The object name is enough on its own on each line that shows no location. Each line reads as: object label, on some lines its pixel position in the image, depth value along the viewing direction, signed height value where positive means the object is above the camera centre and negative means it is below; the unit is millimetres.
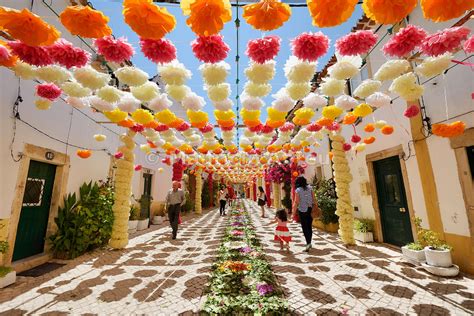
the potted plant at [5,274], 3824 -1302
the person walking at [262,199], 13645 -34
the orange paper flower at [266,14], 1986 +1717
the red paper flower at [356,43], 2762 +1992
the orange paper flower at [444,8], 1766 +1557
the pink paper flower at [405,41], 2701 +1988
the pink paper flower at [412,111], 4438 +1767
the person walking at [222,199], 14445 -4
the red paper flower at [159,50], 2840 +2004
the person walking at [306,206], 5957 -222
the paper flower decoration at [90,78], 3559 +2044
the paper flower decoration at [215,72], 3479 +2053
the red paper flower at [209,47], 2828 +1995
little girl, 6043 -841
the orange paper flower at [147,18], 1965 +1692
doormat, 4540 -1503
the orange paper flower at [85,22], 2076 +1762
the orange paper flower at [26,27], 2029 +1701
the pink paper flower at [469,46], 2643 +1851
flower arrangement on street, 2955 -1455
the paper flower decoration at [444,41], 2557 +1895
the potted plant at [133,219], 8695 -789
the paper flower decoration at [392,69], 3295 +1971
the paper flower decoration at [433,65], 3084 +1909
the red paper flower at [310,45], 2807 +1997
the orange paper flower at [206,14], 1935 +1701
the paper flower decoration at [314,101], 4577 +2051
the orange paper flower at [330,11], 1815 +1607
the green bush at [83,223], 5535 -601
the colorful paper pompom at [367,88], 3889 +2000
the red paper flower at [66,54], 2918 +2011
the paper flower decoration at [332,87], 3825 +1977
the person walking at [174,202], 7701 -87
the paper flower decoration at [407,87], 3480 +1799
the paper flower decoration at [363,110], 4574 +1860
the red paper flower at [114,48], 2949 +2095
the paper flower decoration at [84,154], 5521 +1209
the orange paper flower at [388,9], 1796 +1598
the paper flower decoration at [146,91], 4102 +2066
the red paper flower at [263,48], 2922 +2047
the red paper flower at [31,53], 2682 +1881
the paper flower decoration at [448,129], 3377 +1058
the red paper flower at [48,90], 4015 +2067
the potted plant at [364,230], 6871 -1057
